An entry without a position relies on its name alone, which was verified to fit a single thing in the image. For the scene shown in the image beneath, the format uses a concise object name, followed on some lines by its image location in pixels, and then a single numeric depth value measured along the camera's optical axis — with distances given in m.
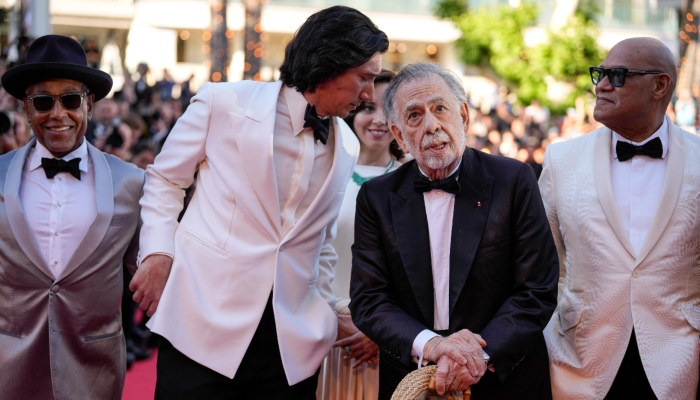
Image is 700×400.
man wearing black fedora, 3.17
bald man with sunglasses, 3.05
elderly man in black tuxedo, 2.82
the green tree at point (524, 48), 24.39
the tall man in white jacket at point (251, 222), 3.00
